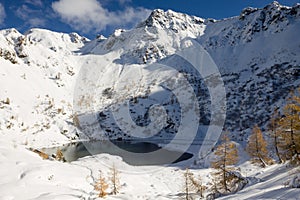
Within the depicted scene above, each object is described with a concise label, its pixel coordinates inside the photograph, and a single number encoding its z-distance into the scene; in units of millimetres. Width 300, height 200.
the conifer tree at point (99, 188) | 20844
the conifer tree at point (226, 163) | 24188
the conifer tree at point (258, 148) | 33562
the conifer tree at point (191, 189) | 28381
